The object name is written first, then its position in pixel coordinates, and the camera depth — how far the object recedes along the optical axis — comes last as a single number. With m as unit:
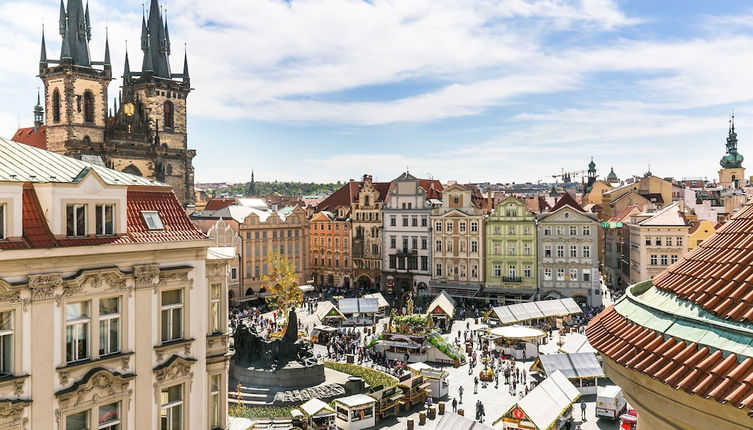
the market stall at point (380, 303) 63.22
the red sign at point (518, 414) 29.06
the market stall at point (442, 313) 57.44
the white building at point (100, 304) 14.59
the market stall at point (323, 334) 54.84
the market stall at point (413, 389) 36.41
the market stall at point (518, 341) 46.78
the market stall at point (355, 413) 32.56
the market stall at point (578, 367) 37.75
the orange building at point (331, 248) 85.56
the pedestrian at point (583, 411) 33.65
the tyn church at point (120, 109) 81.38
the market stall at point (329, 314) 58.97
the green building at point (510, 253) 69.81
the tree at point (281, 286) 63.81
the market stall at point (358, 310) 60.00
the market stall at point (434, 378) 37.97
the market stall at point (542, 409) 28.81
